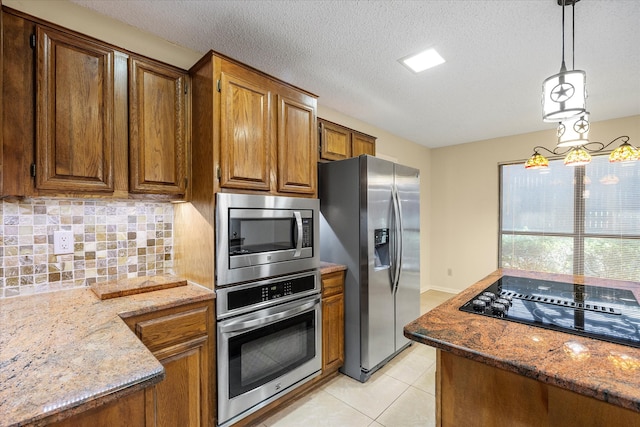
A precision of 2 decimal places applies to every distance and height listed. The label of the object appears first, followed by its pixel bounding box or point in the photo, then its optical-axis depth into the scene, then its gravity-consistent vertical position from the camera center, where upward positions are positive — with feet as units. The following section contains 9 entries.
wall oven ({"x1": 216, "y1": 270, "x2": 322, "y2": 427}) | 5.45 -2.76
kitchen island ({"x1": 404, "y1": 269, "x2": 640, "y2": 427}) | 2.72 -1.59
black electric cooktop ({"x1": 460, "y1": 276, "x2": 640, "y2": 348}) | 3.72 -1.52
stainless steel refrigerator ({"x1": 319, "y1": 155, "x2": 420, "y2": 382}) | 7.63 -1.06
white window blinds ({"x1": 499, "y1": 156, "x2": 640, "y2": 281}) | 11.50 -0.35
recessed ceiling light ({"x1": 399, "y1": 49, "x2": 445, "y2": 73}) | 6.84 +3.71
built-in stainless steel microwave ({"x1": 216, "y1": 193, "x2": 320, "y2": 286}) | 5.47 -0.56
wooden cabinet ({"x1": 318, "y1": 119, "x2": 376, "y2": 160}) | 9.30 +2.42
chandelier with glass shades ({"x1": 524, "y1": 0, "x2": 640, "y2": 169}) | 3.81 +1.57
